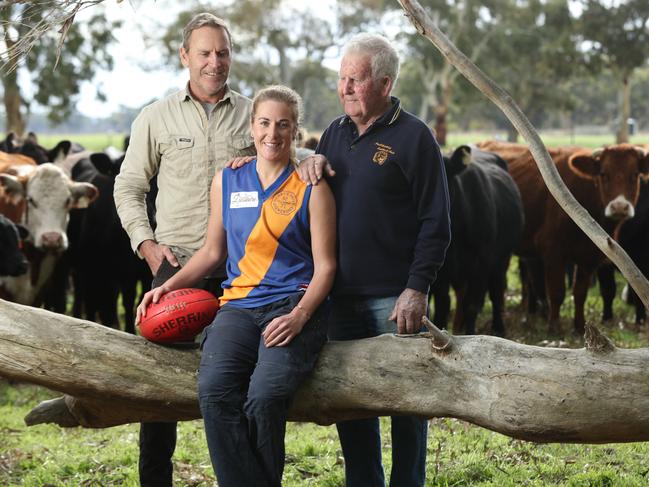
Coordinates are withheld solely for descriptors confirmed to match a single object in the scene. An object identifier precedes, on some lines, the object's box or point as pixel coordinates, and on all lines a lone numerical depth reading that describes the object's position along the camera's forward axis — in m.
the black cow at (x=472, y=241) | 9.98
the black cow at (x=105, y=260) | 10.48
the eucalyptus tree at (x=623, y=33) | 41.69
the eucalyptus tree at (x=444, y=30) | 45.75
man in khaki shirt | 4.79
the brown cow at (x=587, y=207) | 10.66
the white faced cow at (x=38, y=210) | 9.57
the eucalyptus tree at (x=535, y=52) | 45.75
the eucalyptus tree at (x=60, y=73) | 35.47
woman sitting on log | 4.02
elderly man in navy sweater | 4.39
